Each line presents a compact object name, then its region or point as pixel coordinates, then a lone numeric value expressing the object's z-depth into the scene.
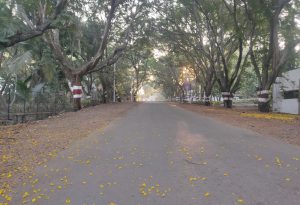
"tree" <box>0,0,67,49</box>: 11.89
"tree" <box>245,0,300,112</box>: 21.20
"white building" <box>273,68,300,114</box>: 26.58
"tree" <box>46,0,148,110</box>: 23.30
